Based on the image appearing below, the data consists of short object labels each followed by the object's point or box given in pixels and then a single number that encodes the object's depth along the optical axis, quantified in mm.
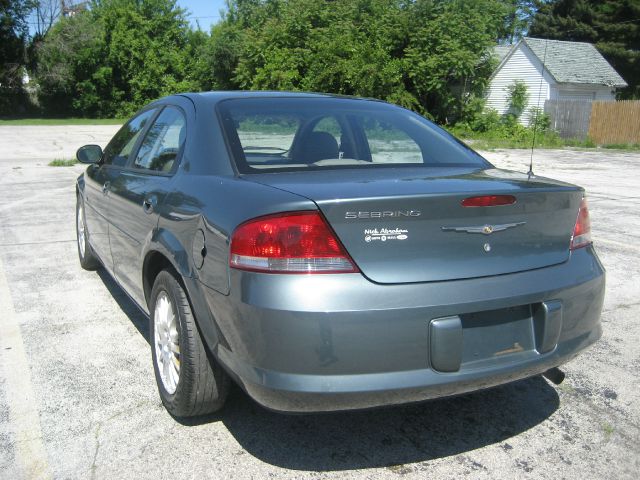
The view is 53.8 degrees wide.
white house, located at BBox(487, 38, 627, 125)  33219
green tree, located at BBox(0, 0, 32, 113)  45562
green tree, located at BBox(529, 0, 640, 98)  48312
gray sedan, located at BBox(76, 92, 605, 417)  2338
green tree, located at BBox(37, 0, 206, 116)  45562
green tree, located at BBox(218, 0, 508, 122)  31312
